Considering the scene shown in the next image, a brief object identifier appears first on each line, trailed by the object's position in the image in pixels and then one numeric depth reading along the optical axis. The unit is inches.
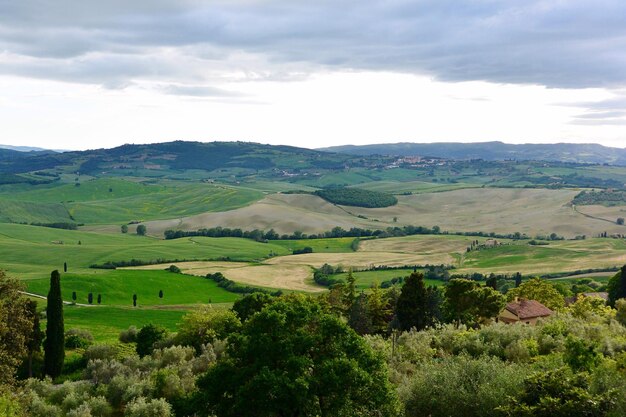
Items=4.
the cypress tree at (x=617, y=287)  3289.9
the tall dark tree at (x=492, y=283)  3420.3
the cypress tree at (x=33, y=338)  2320.4
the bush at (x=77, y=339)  2832.2
